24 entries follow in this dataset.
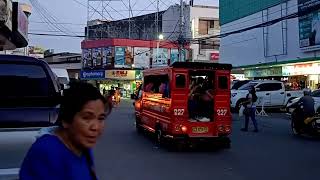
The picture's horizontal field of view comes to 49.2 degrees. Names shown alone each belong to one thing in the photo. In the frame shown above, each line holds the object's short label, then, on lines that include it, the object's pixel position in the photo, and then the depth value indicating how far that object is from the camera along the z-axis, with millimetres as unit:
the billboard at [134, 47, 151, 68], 44257
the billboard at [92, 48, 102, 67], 44622
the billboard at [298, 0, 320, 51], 21645
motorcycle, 11242
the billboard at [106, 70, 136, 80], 43462
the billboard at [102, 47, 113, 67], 43655
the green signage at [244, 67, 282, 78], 26404
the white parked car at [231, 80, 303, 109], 20280
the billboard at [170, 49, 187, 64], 45095
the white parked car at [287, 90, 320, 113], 14158
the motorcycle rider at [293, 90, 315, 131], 11403
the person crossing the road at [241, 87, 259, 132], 12832
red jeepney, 9119
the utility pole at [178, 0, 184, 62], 23728
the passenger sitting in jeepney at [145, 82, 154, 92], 11294
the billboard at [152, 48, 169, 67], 43977
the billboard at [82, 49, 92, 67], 45955
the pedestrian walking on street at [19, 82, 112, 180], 1583
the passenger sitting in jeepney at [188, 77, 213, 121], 9468
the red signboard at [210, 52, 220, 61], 43401
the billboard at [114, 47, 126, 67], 43333
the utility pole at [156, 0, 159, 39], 45138
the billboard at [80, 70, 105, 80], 44235
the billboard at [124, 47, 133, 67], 43532
